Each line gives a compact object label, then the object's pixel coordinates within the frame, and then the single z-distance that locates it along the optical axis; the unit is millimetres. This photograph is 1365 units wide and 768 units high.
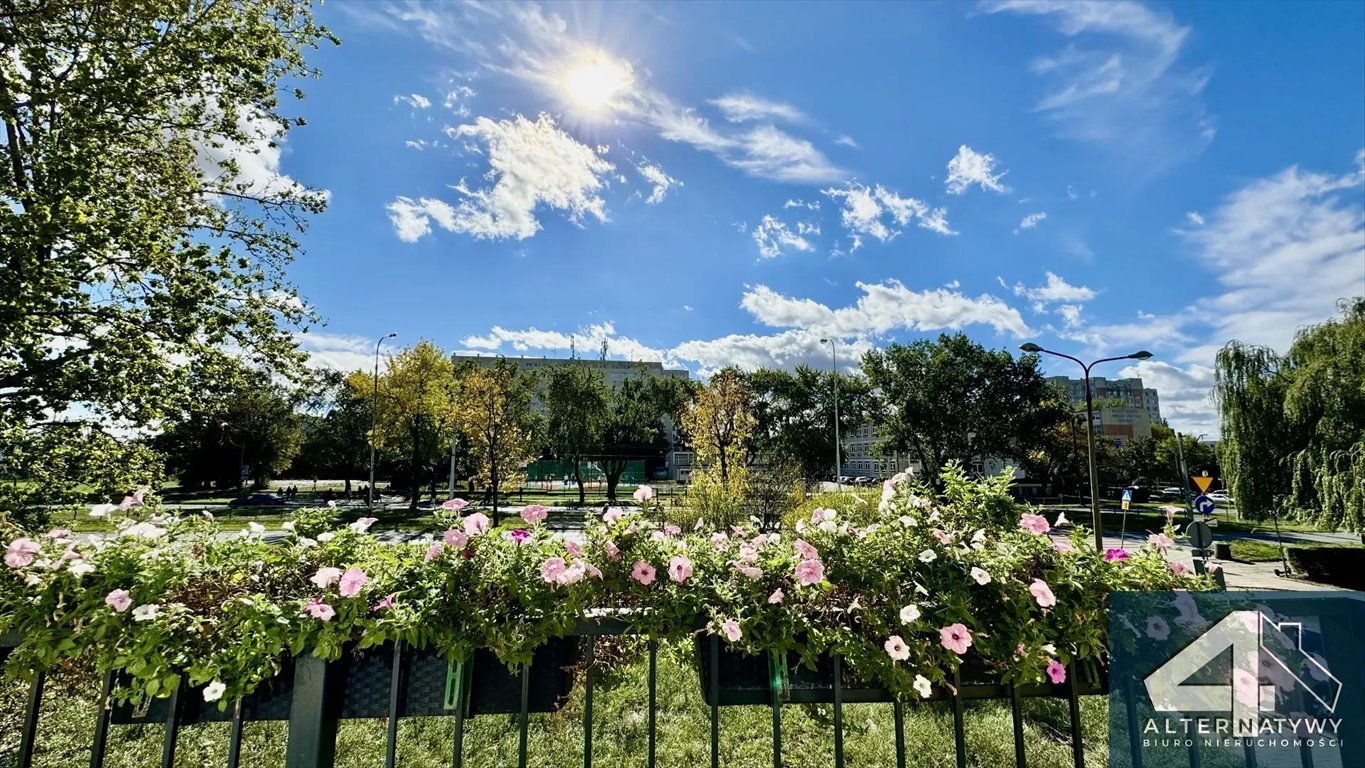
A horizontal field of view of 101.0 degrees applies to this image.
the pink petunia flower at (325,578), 1583
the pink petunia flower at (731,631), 1680
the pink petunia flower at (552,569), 1686
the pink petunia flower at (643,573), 1773
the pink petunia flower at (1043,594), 1697
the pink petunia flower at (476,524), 1823
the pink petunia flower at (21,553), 1545
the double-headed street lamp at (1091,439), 14461
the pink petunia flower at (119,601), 1501
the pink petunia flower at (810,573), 1762
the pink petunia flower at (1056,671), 1751
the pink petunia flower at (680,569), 1781
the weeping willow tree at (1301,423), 14534
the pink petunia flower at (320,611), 1551
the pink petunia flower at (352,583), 1557
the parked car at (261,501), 30284
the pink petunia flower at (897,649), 1667
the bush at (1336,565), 14000
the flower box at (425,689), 1680
